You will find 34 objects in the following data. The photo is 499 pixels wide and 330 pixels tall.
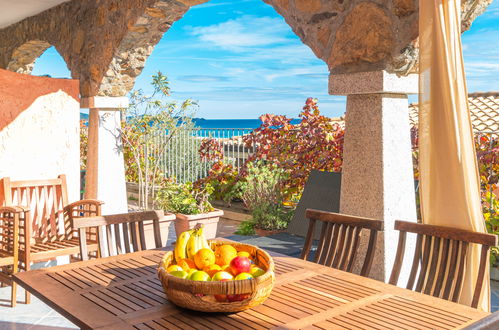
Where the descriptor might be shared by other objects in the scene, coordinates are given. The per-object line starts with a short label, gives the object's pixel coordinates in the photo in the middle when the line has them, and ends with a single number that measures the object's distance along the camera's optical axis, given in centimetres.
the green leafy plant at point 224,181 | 646
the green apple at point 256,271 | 160
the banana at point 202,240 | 179
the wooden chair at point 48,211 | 367
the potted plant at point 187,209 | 488
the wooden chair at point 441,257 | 187
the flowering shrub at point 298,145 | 557
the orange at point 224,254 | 168
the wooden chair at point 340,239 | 217
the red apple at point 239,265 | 157
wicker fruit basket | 142
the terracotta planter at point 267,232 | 510
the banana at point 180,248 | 175
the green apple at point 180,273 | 155
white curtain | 235
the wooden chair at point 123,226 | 237
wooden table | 145
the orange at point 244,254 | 177
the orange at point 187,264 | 168
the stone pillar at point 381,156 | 284
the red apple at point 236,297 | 145
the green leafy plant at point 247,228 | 524
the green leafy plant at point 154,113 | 587
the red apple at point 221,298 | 145
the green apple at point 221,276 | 150
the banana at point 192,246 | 175
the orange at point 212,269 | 159
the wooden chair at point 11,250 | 329
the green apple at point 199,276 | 149
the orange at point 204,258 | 165
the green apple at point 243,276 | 152
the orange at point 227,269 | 158
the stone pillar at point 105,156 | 526
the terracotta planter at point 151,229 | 468
